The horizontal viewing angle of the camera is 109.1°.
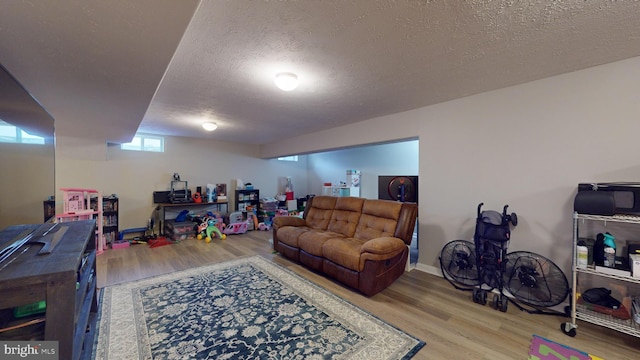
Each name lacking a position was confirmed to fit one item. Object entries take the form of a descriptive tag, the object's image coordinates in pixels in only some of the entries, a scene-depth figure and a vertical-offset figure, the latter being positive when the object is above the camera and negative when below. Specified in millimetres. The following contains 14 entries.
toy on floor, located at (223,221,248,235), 5164 -1152
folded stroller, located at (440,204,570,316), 2158 -933
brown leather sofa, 2490 -808
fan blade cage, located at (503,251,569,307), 2121 -976
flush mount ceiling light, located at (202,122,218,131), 3816 +891
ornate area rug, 1675 -1269
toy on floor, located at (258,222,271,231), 5695 -1224
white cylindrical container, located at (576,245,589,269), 1850 -639
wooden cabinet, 938 -464
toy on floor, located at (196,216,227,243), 4730 -1087
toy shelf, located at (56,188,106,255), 3529 -487
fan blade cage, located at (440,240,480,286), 2604 -979
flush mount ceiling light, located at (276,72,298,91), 2139 +929
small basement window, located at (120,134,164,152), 4754 +737
